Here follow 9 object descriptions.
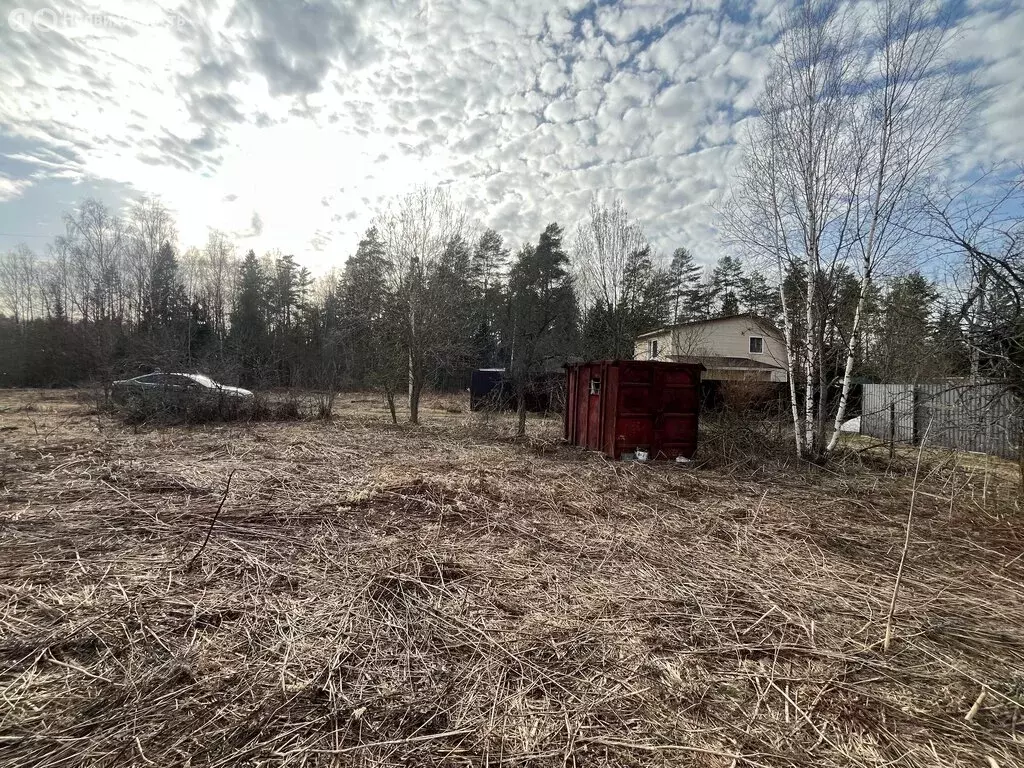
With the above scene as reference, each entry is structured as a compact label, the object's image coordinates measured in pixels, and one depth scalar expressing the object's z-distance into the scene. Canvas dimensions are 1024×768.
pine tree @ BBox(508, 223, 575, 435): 23.69
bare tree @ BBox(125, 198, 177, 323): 29.02
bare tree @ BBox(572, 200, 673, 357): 20.45
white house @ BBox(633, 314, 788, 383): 24.83
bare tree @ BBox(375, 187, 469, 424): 14.88
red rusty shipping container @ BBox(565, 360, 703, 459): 8.47
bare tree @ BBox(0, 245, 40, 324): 33.56
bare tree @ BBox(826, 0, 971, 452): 8.29
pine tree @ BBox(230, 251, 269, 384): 33.94
